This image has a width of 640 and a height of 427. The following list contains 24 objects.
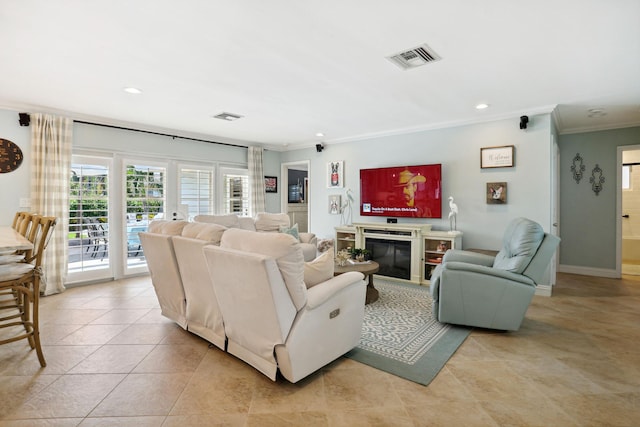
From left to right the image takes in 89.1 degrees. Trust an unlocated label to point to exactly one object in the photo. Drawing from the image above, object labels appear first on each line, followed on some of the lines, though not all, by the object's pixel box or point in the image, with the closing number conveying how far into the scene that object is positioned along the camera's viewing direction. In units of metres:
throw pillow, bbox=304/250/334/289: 2.32
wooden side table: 3.68
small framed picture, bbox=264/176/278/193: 7.09
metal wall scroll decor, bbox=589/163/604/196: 5.22
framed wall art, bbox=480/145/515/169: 4.44
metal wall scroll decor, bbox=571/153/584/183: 5.36
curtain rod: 4.70
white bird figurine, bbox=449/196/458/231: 4.71
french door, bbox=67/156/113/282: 4.59
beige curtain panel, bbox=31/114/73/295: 4.20
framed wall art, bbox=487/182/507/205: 4.51
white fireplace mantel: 4.68
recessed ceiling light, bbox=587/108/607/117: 4.24
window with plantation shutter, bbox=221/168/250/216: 6.38
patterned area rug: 2.39
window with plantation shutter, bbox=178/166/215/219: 5.76
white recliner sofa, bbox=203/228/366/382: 2.00
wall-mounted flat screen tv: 5.06
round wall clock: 4.05
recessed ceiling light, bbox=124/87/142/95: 3.45
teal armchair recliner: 2.91
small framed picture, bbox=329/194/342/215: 6.30
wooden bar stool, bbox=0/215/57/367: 2.33
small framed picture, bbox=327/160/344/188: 6.27
